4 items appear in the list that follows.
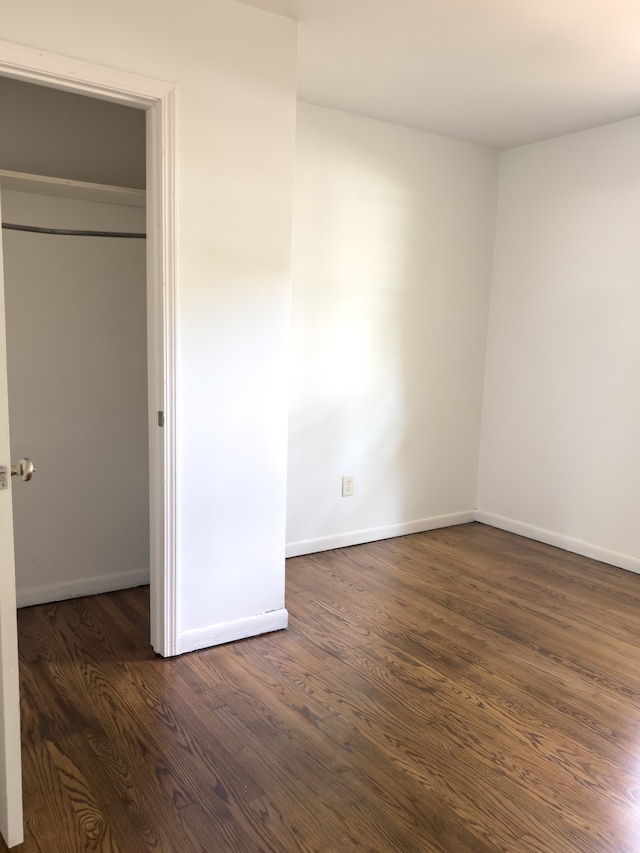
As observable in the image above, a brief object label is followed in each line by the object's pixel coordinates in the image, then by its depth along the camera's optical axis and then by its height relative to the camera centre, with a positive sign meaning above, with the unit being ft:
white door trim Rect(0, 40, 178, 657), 7.00 +0.80
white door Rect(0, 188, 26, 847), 5.10 -2.51
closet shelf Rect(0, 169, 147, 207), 8.54 +2.10
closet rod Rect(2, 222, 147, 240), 9.14 +1.61
